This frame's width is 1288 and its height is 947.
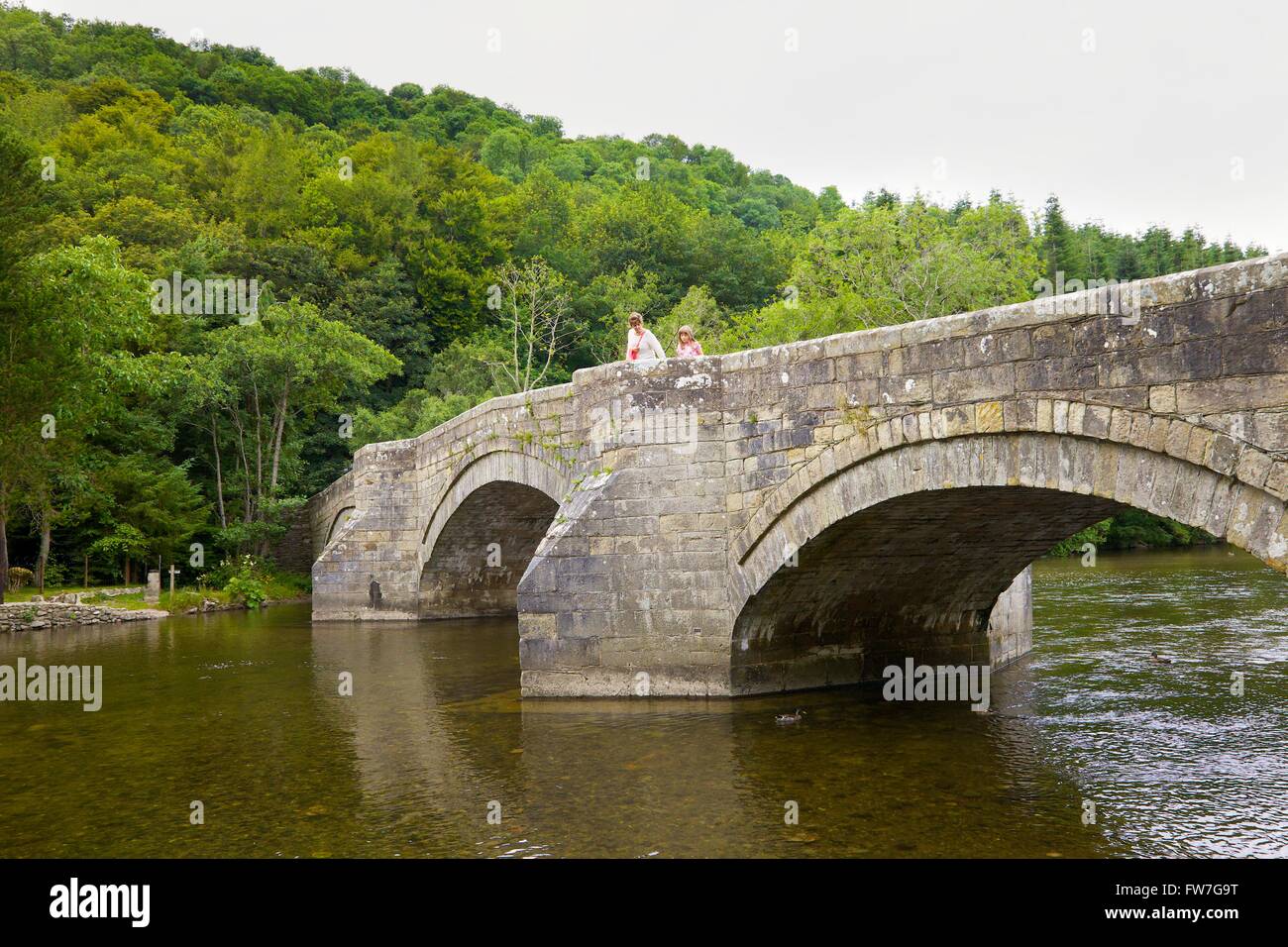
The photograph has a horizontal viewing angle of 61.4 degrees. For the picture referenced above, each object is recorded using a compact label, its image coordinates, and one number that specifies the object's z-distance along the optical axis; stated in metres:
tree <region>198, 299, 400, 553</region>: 27.30
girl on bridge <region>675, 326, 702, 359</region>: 10.74
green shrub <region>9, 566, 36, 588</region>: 23.62
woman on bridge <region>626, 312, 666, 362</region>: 10.75
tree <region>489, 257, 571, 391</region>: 34.78
